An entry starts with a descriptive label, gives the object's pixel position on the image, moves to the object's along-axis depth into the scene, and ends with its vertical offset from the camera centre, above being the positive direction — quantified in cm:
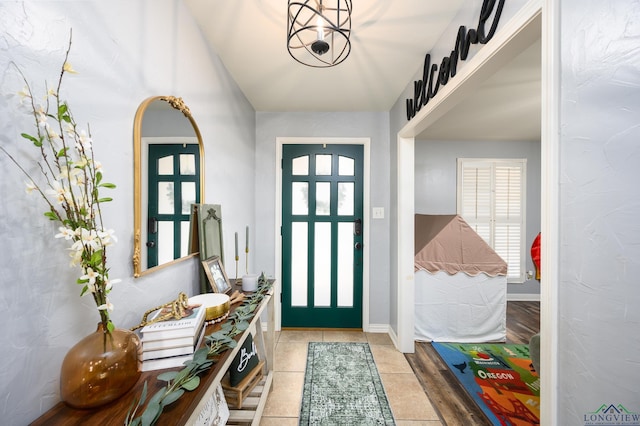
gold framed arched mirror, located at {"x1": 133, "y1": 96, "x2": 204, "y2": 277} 112 +15
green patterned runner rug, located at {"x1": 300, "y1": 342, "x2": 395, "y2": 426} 177 -133
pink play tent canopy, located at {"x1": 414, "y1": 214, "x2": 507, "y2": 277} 275 -41
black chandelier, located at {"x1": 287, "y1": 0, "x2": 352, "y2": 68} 130 +115
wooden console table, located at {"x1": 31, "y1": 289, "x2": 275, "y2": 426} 69 -52
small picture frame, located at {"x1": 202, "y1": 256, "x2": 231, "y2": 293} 156 -38
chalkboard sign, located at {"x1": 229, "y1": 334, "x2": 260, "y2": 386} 163 -93
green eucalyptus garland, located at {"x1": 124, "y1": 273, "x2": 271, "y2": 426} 67 -49
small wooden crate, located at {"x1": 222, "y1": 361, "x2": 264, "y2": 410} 161 -108
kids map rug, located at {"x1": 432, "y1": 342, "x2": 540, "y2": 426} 182 -133
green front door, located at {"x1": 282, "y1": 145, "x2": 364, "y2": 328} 314 -27
